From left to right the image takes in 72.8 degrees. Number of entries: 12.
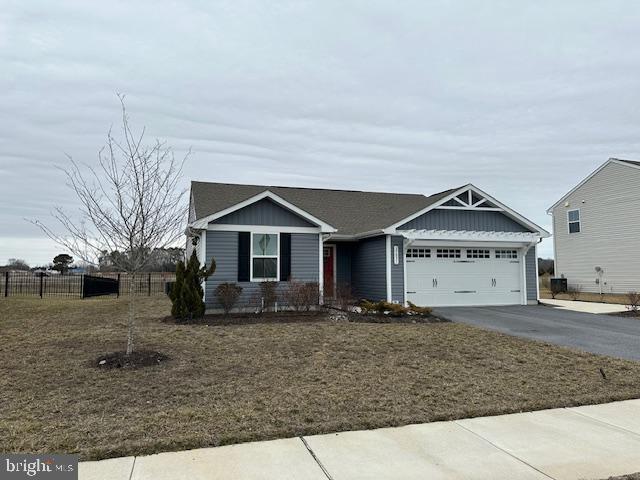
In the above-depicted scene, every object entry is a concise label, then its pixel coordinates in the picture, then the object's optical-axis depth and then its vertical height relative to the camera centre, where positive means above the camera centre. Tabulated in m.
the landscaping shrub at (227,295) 12.29 -0.78
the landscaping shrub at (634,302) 14.16 -1.22
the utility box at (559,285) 22.69 -1.00
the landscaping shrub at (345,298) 13.33 -1.00
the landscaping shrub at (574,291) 20.87 -1.32
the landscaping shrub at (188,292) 11.40 -0.64
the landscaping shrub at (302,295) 12.73 -0.83
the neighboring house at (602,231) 20.16 +1.78
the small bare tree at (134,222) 7.37 +0.82
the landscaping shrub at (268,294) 12.68 -0.78
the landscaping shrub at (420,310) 12.43 -1.25
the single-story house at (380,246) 13.06 +0.72
